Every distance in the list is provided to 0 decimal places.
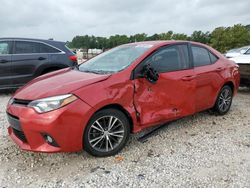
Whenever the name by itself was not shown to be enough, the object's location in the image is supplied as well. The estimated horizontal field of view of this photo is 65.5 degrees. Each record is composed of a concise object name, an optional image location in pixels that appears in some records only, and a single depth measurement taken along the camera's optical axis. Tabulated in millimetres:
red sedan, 2318
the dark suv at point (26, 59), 5113
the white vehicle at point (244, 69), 5228
